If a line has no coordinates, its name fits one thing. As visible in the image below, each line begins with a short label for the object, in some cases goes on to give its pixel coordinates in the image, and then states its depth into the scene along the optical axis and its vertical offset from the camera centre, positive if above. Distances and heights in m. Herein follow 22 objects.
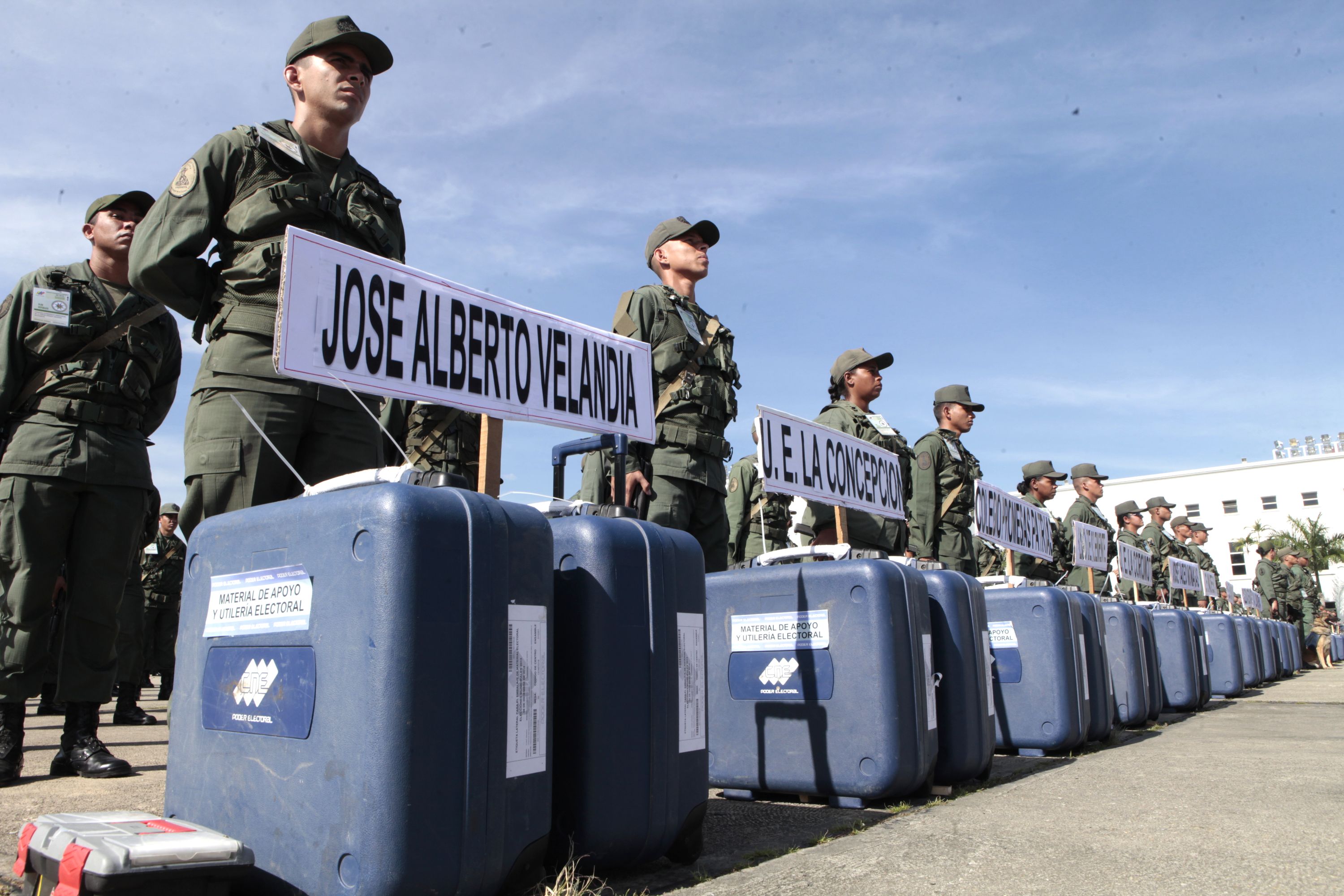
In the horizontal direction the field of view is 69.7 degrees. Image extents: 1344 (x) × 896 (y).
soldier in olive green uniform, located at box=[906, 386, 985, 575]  6.21 +0.92
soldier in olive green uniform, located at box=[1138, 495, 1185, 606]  13.33 +1.40
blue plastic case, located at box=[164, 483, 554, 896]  1.75 -0.09
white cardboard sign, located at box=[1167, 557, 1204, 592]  12.89 +0.85
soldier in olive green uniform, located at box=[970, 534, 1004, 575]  9.59 +0.85
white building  58.84 +8.96
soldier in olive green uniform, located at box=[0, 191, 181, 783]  3.56 +0.70
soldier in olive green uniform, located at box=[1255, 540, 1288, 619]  19.53 +1.10
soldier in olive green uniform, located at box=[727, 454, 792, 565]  8.70 +1.19
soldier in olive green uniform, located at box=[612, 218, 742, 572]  3.76 +0.94
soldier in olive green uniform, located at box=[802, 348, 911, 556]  5.44 +1.27
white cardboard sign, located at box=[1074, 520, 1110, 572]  8.49 +0.84
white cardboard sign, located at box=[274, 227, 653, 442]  2.32 +0.81
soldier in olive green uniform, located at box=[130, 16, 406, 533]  2.53 +1.10
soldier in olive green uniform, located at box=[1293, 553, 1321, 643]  20.69 +0.96
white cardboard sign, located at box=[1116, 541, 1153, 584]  10.56 +0.84
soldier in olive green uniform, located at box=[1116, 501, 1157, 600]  12.71 +1.54
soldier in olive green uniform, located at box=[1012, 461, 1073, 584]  9.96 +1.52
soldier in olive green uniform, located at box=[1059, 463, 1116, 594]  9.80 +1.32
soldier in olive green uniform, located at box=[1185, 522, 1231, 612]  17.78 +1.69
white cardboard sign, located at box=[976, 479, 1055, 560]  6.42 +0.84
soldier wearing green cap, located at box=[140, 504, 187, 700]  8.88 +0.57
